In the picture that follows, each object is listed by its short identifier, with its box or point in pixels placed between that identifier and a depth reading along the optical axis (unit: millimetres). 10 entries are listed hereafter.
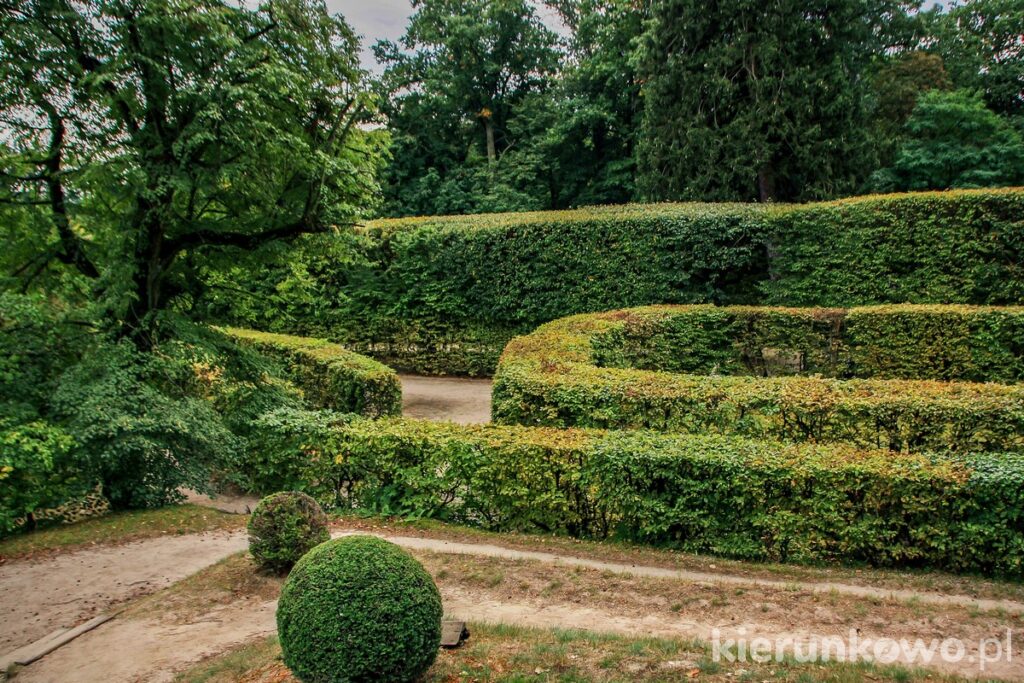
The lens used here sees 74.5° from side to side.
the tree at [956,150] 23675
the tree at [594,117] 31391
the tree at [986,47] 28297
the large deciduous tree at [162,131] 8875
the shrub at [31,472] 7578
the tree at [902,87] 27750
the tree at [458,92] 34344
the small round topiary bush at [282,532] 7441
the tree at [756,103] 22609
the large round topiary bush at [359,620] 4570
